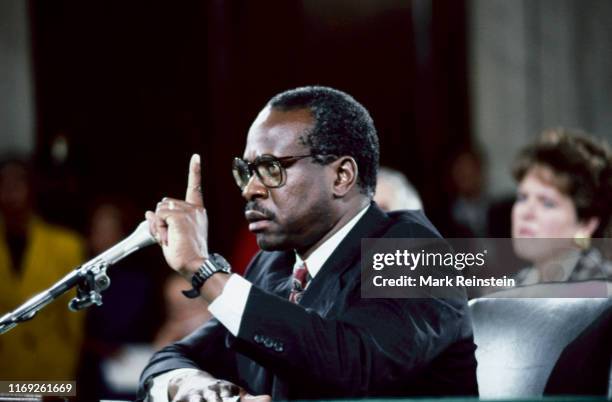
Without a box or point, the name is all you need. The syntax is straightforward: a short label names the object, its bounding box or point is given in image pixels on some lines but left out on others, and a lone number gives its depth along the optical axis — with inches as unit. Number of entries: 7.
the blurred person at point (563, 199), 256.1
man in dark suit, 146.8
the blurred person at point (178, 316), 320.8
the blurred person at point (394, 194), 291.3
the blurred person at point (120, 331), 316.2
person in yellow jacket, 306.3
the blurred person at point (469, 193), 379.2
